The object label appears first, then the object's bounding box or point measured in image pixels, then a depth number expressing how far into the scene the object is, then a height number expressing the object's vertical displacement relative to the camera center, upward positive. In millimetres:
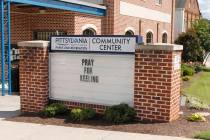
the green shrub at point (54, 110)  10281 -1249
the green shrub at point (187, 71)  24797 -626
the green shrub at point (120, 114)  9453 -1234
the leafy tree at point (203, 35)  35594 +2248
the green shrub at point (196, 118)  9562 -1331
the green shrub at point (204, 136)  8055 -1477
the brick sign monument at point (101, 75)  9484 -354
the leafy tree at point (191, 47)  32438 +1087
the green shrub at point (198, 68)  28738 -516
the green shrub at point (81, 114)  9784 -1293
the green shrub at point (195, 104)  11823 -1302
